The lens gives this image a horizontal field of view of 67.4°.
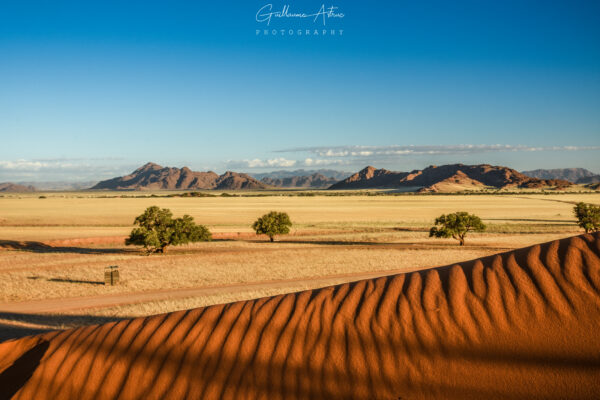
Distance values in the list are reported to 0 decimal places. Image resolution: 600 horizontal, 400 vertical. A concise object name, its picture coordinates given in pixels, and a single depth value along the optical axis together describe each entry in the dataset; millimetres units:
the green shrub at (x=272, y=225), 37812
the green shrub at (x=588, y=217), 34678
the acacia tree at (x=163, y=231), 30203
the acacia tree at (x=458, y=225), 33688
